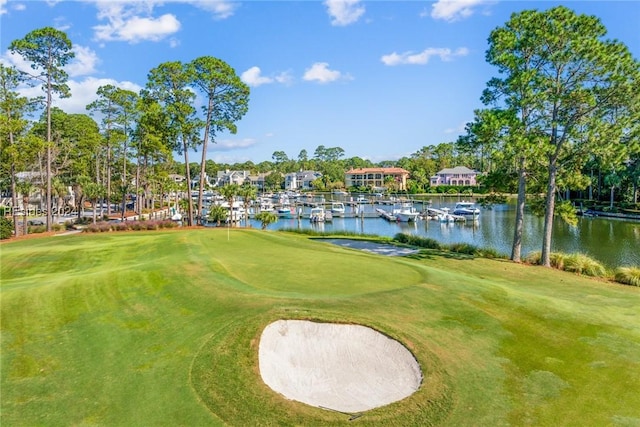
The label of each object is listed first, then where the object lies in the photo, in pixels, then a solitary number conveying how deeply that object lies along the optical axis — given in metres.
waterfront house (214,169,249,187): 153.59
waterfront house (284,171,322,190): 151.50
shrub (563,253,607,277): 21.78
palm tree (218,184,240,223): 53.79
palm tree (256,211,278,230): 45.61
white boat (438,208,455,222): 65.78
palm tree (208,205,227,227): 54.31
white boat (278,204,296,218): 78.45
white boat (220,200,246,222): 66.12
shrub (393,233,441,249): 29.78
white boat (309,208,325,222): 67.88
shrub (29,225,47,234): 37.11
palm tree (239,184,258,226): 53.66
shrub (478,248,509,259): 25.85
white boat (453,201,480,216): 69.06
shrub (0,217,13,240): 31.20
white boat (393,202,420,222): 67.66
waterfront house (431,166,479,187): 132.25
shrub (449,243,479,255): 27.27
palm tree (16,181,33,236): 44.03
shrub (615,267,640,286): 19.45
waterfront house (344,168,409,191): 140.38
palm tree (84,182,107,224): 48.84
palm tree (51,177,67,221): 55.11
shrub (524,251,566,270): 23.14
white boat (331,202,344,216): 75.36
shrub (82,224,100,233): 33.66
